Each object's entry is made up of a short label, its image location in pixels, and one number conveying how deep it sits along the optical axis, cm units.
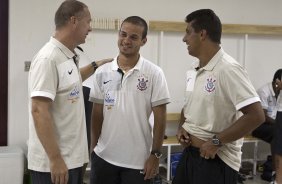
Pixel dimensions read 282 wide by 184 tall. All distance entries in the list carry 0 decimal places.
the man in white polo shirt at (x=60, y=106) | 164
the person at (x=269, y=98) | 456
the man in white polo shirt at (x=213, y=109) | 175
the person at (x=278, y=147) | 366
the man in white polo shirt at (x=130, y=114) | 207
